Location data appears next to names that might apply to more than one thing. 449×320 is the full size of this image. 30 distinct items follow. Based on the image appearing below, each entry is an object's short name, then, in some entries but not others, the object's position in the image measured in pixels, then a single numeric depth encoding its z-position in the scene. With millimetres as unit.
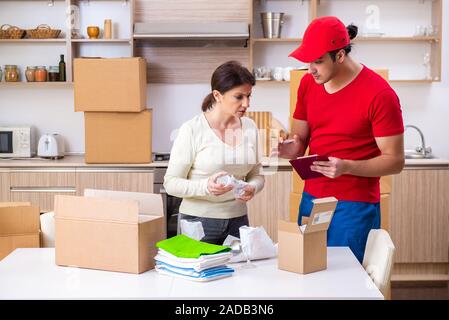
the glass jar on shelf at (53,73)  5277
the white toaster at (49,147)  5230
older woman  3139
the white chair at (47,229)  3092
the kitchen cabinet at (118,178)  4949
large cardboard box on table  2607
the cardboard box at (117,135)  4941
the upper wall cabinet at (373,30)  5352
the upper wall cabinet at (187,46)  5309
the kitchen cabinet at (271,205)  4992
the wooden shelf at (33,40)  5238
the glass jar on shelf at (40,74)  5266
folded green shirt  2568
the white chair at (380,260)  2594
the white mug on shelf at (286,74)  5238
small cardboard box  2570
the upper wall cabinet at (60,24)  5391
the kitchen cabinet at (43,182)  4961
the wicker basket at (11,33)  5266
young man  2893
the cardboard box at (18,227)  2967
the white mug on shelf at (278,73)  5246
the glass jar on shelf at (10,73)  5312
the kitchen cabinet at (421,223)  4957
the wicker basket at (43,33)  5246
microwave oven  5273
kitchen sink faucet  5297
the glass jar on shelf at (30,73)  5277
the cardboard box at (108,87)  4887
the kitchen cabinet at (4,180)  4969
